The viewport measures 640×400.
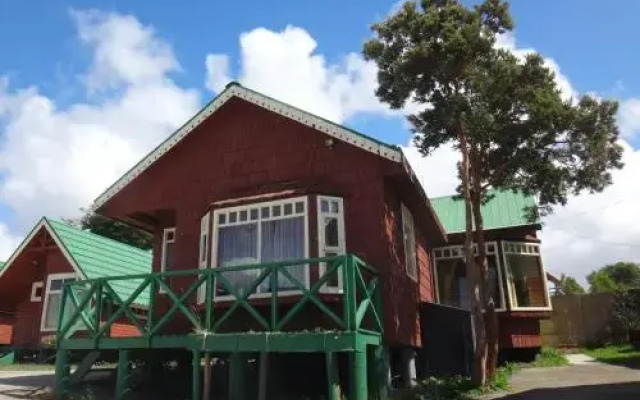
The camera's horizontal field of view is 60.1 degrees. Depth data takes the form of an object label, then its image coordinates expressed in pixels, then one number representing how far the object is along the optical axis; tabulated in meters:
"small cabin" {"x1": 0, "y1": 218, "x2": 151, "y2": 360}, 20.45
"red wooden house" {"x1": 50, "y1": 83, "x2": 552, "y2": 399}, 10.16
